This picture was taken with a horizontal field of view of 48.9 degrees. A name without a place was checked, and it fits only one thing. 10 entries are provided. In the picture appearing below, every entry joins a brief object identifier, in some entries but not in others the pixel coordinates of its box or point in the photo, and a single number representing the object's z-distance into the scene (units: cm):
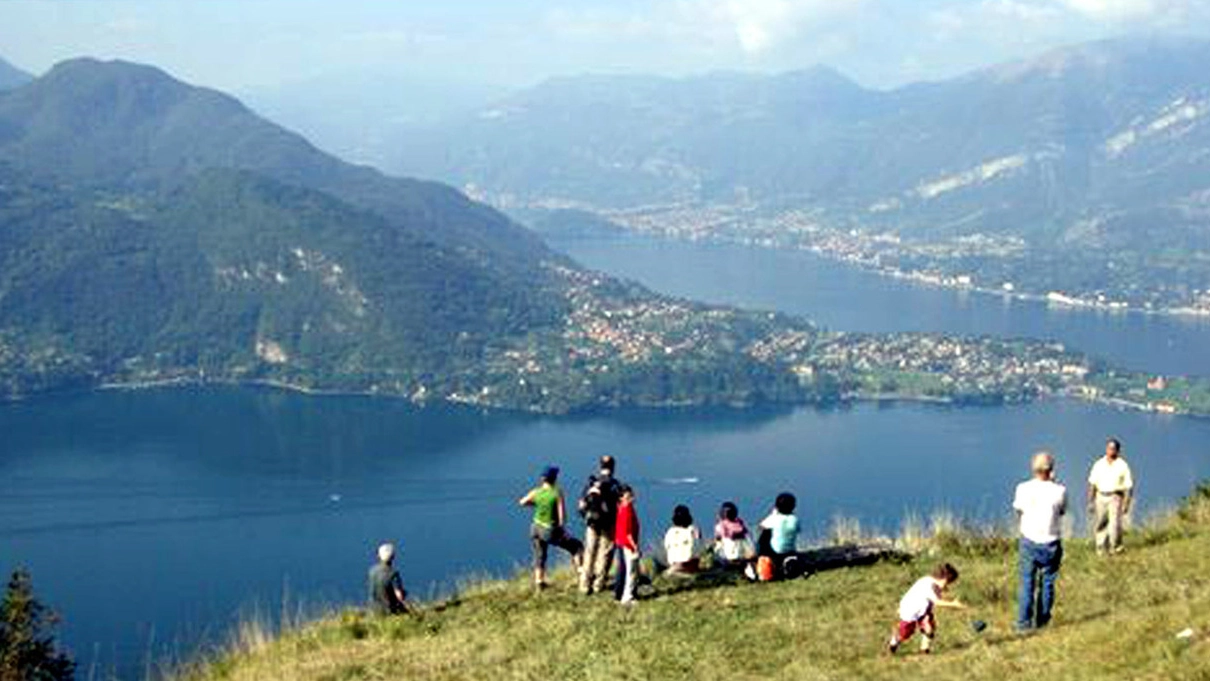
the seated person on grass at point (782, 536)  1650
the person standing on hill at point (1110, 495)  1594
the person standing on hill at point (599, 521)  1608
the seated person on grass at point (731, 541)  1753
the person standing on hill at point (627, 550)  1544
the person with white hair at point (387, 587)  1616
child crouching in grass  1233
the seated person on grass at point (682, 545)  1683
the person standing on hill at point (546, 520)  1661
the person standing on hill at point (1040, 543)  1245
